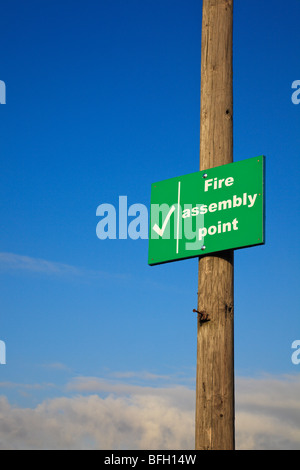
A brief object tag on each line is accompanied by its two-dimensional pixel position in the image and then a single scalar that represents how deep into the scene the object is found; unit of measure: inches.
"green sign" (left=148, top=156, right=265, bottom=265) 175.2
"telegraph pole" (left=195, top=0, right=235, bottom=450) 160.2
